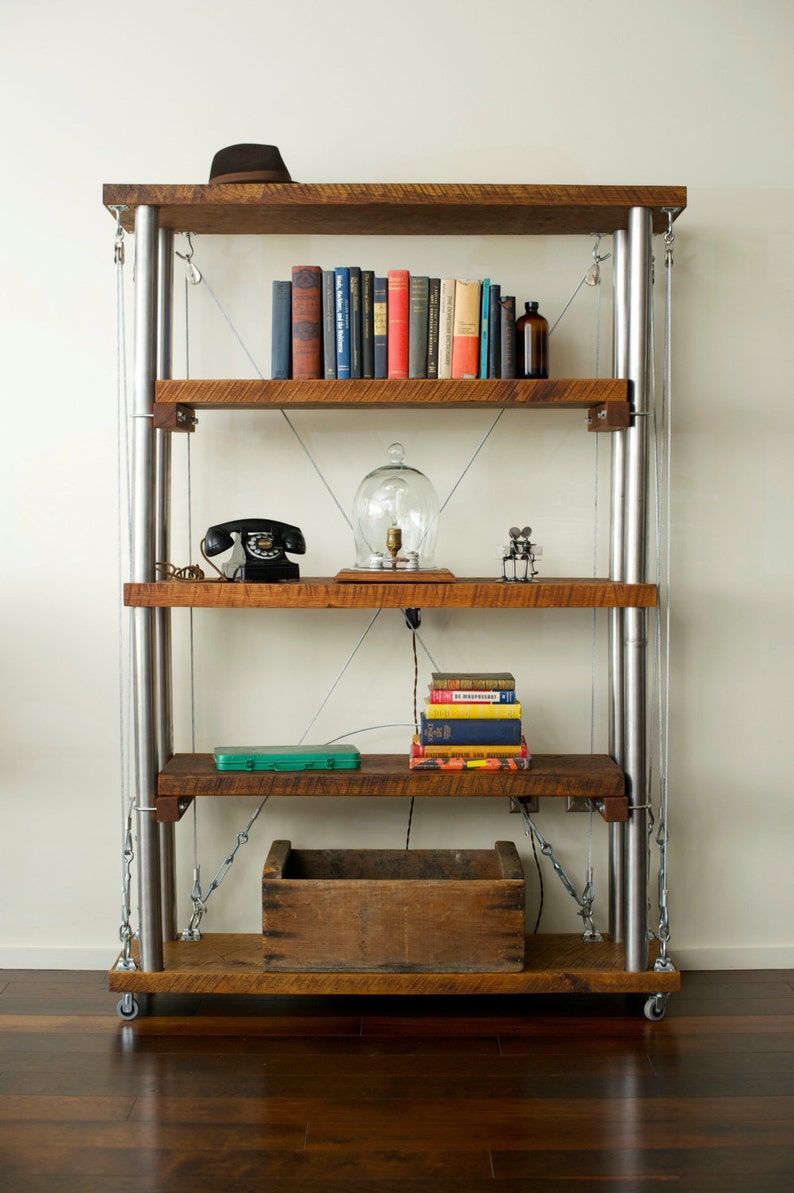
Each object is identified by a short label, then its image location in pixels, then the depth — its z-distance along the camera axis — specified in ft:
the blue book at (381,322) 7.00
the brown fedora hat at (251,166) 6.89
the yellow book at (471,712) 7.04
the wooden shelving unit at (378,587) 6.78
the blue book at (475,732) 7.05
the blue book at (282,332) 7.09
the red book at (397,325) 6.98
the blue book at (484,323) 7.02
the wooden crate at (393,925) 6.92
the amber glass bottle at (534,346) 7.20
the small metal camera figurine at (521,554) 7.25
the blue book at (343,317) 6.98
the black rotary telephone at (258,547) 7.09
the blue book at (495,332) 7.03
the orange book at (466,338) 7.01
